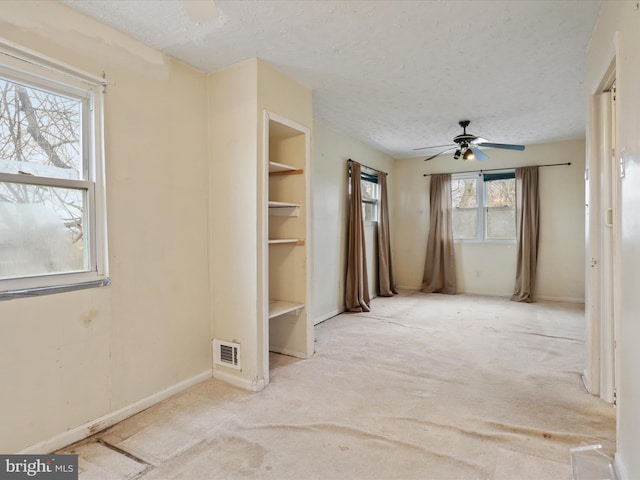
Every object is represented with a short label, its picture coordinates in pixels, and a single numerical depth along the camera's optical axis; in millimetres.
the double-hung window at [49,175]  1823
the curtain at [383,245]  5875
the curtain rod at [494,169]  5571
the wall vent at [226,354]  2740
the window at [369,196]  5742
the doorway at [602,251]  2227
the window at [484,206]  6047
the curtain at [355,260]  4980
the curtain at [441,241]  6289
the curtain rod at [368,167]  5119
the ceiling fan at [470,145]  4254
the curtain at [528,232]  5637
